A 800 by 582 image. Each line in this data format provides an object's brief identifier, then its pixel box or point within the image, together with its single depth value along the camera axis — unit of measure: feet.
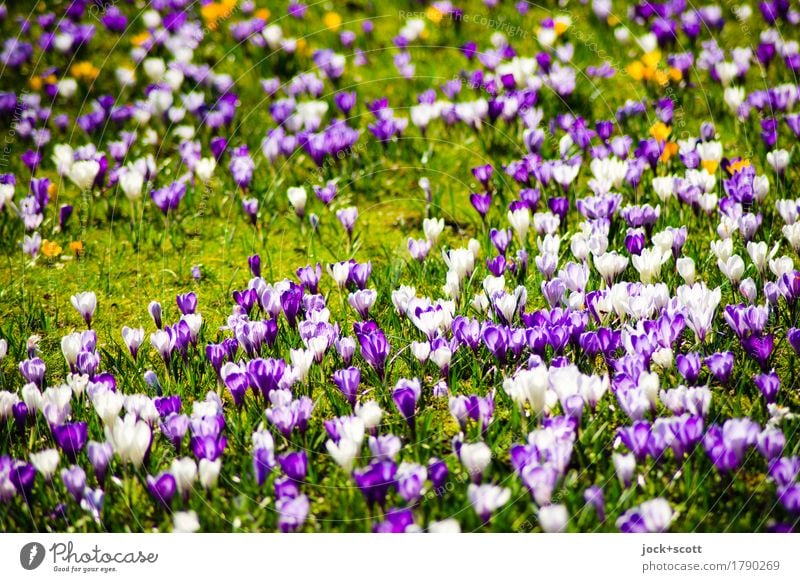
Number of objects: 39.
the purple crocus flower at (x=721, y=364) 24.91
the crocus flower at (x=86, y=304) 30.45
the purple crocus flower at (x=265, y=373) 25.91
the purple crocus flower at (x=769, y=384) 24.58
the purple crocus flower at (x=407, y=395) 24.93
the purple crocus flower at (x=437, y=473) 22.58
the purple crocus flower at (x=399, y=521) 21.80
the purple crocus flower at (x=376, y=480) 22.36
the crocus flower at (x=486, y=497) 21.89
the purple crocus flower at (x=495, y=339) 26.76
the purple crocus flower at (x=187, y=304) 30.42
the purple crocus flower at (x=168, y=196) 38.63
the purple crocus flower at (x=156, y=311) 30.37
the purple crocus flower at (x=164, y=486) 22.84
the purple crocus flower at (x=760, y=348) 26.09
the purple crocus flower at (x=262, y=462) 23.11
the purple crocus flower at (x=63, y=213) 39.23
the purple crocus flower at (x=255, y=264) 32.81
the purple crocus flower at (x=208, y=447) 23.52
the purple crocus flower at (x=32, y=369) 27.17
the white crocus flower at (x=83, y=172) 40.68
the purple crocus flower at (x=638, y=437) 22.80
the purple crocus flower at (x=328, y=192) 38.47
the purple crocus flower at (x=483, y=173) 38.70
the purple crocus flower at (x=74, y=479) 22.82
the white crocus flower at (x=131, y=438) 23.62
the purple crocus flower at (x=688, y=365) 25.07
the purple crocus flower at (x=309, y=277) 31.45
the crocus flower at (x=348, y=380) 26.04
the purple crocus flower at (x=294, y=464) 22.99
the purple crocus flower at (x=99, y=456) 23.35
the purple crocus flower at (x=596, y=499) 21.72
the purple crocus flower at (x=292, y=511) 21.71
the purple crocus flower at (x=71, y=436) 24.62
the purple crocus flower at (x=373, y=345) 27.27
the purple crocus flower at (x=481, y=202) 36.76
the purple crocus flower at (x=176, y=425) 24.67
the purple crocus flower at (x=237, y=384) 25.93
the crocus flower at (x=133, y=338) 29.22
